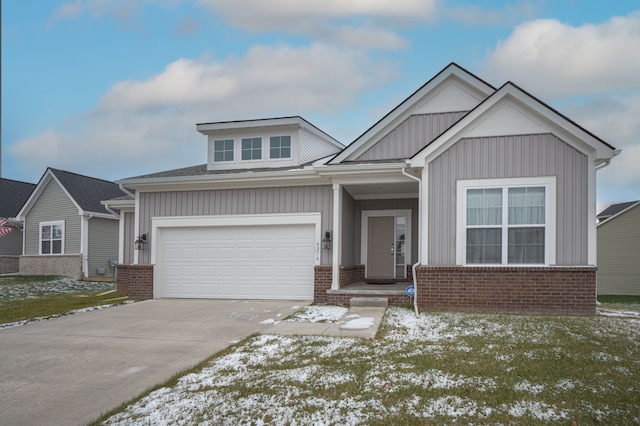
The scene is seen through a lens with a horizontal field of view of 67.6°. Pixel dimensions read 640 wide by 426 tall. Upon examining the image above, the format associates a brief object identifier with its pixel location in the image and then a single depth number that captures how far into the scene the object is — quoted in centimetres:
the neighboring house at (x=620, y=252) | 2134
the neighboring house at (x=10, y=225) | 2482
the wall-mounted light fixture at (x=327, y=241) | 1197
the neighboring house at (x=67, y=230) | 2230
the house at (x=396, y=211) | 966
